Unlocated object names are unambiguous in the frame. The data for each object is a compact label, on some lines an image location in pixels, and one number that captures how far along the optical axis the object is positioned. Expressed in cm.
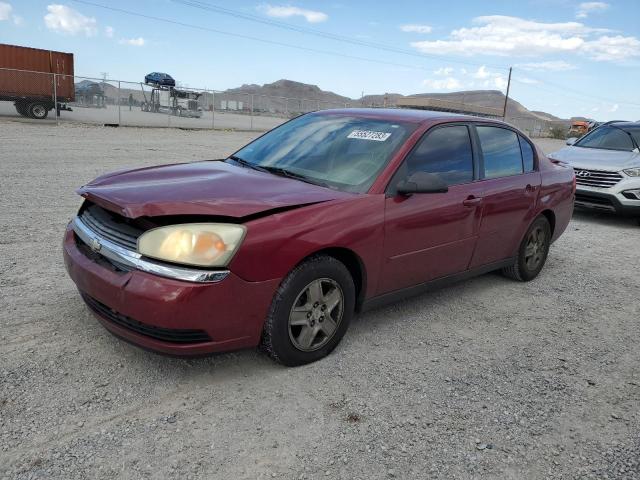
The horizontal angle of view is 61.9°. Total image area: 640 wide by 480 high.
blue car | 3709
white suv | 838
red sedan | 277
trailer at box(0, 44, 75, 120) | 2298
